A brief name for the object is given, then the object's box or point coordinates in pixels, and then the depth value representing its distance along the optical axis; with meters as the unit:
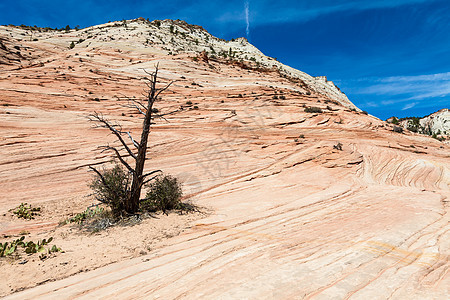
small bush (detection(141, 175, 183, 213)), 9.30
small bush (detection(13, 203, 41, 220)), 8.77
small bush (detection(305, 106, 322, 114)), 23.95
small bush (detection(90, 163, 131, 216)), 8.58
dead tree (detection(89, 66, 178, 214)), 8.67
